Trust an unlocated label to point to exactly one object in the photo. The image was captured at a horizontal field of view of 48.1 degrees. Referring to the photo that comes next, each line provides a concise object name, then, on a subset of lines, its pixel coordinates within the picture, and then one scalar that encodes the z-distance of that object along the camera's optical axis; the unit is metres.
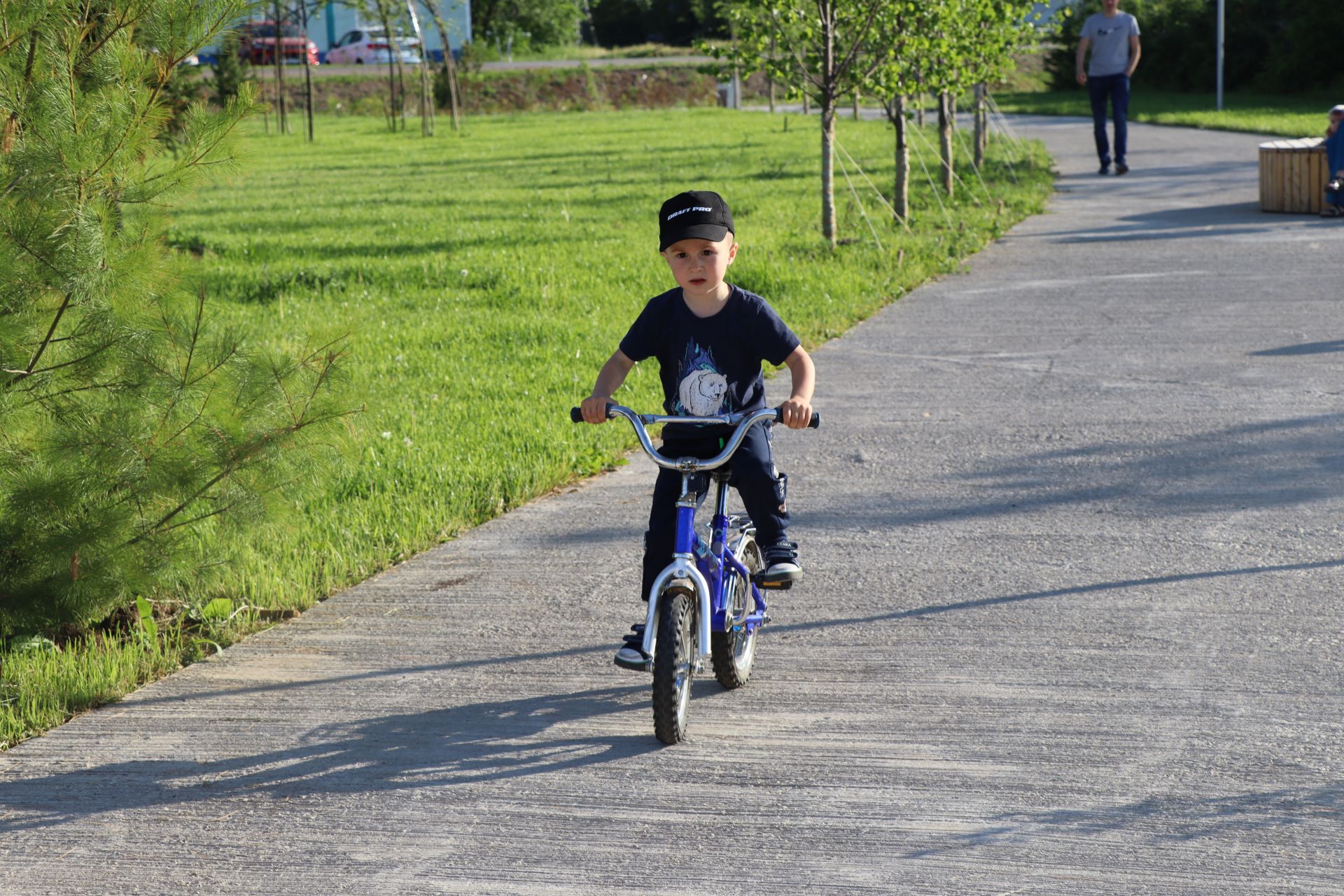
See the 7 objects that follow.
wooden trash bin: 14.65
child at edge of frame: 13.78
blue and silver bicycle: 3.89
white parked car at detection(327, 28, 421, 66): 64.50
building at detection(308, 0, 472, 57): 67.56
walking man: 18.03
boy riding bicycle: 4.09
